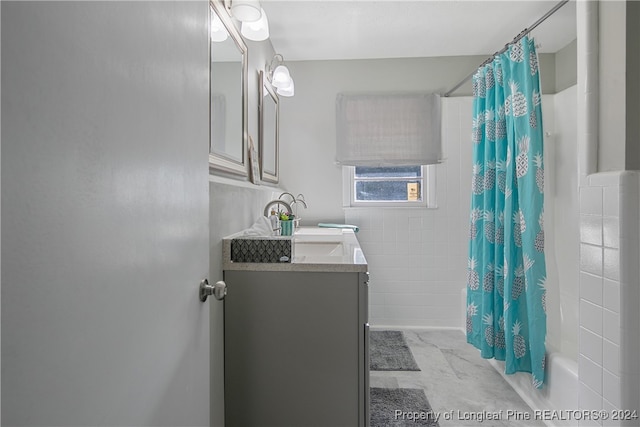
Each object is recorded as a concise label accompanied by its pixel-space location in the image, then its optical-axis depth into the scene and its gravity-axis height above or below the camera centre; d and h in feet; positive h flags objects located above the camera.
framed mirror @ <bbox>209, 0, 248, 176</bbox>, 4.60 +1.90
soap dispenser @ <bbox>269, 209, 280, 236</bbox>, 6.14 -0.22
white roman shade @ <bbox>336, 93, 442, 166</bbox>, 9.43 +2.48
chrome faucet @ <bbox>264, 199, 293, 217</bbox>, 6.03 +0.14
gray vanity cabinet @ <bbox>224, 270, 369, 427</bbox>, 4.32 -1.88
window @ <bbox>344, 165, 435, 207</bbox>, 9.80 +0.84
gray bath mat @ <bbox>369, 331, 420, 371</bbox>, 7.16 -3.44
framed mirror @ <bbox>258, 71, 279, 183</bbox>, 7.49 +2.12
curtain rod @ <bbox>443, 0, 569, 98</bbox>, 5.55 +3.47
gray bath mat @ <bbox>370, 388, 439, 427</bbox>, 5.39 -3.50
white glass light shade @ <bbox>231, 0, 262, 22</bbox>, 4.92 +3.14
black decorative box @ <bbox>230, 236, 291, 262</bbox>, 4.50 -0.53
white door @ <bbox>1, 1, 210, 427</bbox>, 1.09 +0.00
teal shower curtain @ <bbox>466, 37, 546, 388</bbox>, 5.67 -0.12
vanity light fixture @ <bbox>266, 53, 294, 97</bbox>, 7.41 +3.06
